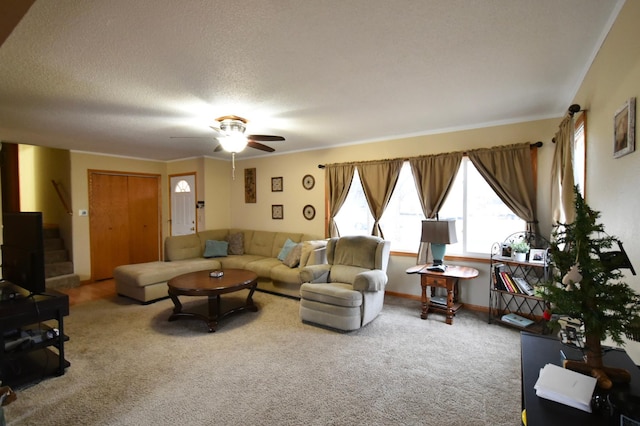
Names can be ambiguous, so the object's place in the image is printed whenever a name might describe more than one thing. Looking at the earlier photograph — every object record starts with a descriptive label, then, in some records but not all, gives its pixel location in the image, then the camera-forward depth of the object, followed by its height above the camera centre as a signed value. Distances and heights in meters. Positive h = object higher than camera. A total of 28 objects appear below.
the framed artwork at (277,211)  6.00 -0.06
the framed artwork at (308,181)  5.55 +0.49
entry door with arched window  6.42 +0.10
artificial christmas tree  1.11 -0.35
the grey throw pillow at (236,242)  5.94 -0.69
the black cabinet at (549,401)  1.00 -0.71
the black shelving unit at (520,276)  3.40 -0.92
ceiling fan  3.47 +0.86
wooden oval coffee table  3.48 -0.95
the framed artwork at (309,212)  5.55 -0.08
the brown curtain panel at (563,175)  2.65 +0.29
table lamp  3.63 -0.37
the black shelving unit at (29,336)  2.34 -1.06
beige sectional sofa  4.43 -0.90
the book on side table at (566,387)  1.05 -0.66
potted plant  3.47 -0.52
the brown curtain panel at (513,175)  3.67 +0.39
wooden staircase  5.21 -0.96
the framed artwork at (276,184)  5.99 +0.48
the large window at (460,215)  4.02 -0.12
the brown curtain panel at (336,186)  5.07 +0.37
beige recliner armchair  3.37 -0.95
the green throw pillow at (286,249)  5.21 -0.73
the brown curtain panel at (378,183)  4.62 +0.38
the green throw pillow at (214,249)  5.62 -0.76
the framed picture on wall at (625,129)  1.47 +0.40
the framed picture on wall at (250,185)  6.39 +0.49
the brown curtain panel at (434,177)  4.13 +0.42
